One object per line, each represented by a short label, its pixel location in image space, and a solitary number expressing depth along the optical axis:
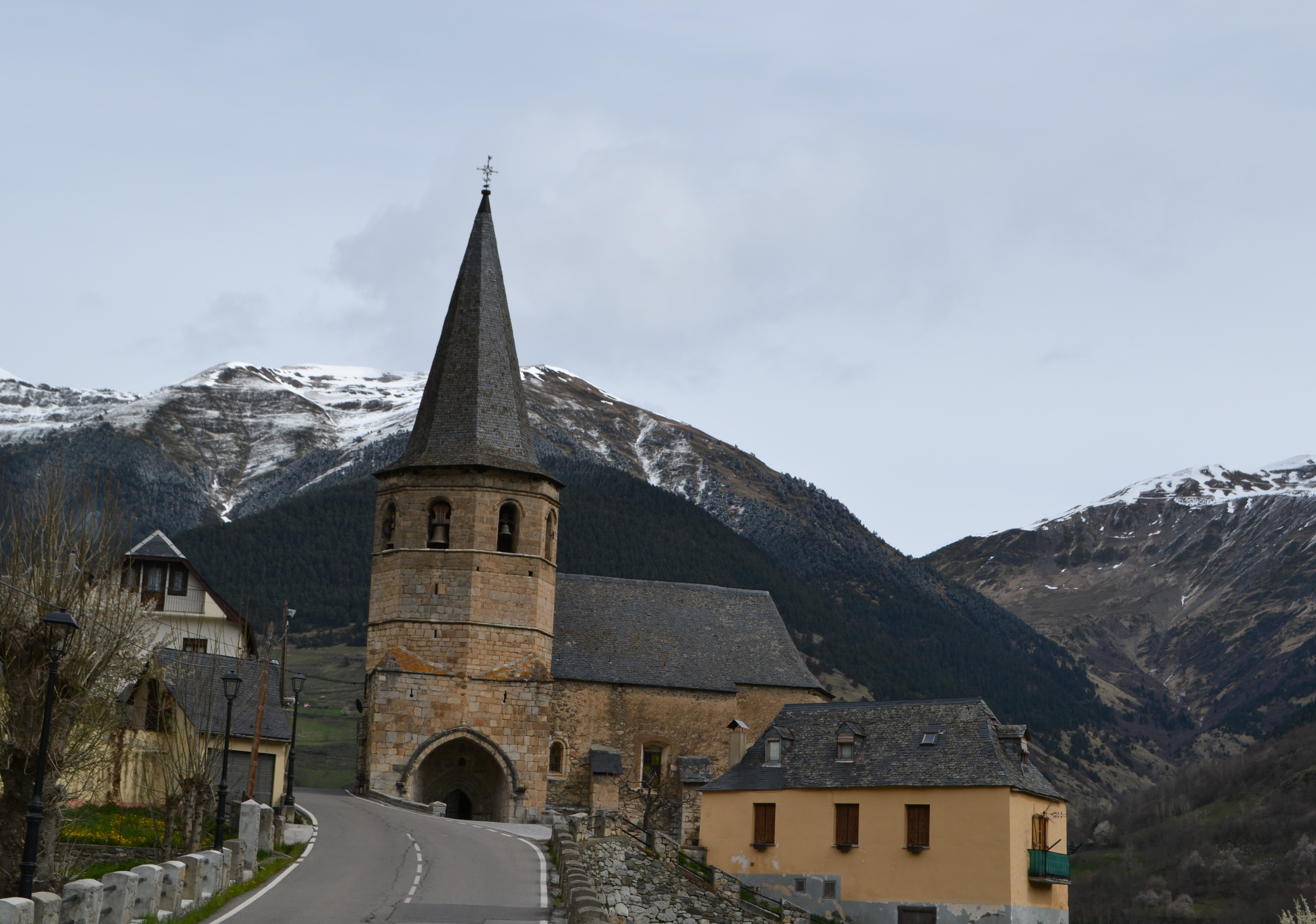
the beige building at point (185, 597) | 67.19
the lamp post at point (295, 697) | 44.41
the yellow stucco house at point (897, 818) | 46.78
